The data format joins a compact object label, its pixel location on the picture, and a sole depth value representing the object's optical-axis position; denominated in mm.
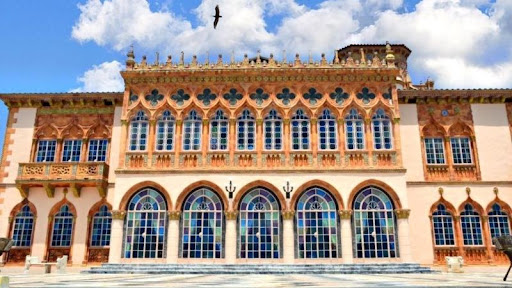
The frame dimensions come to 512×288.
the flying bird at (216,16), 20125
